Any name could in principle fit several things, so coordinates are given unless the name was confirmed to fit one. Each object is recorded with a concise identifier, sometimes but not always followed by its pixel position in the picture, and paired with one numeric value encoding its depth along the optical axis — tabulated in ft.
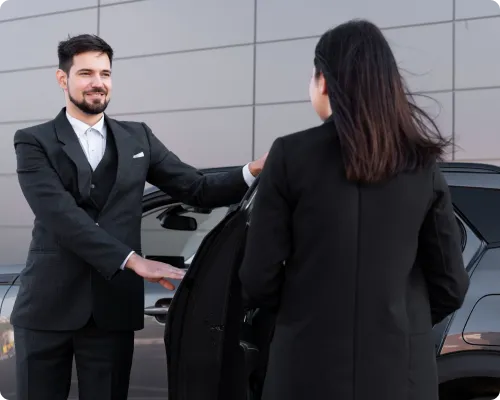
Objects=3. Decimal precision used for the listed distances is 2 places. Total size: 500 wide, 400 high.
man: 7.91
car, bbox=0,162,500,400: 7.27
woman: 5.68
